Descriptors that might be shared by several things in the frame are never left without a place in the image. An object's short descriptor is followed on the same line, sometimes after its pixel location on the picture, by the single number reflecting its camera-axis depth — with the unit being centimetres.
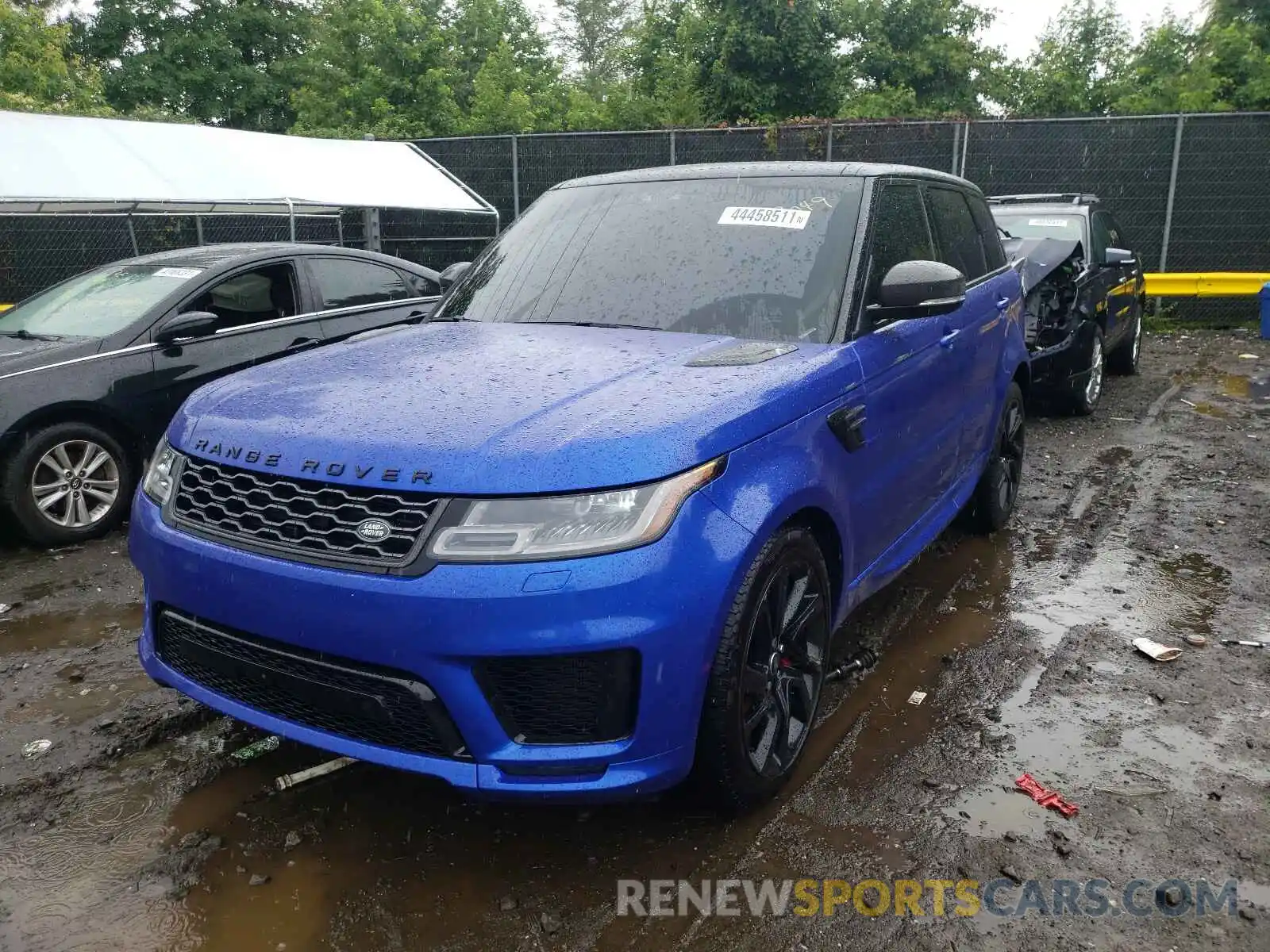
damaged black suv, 763
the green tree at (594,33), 4334
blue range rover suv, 217
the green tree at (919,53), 2245
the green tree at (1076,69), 2259
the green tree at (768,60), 2062
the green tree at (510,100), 2256
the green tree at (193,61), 3262
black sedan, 514
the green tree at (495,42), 2747
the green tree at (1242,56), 1786
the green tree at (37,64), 2286
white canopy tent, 911
